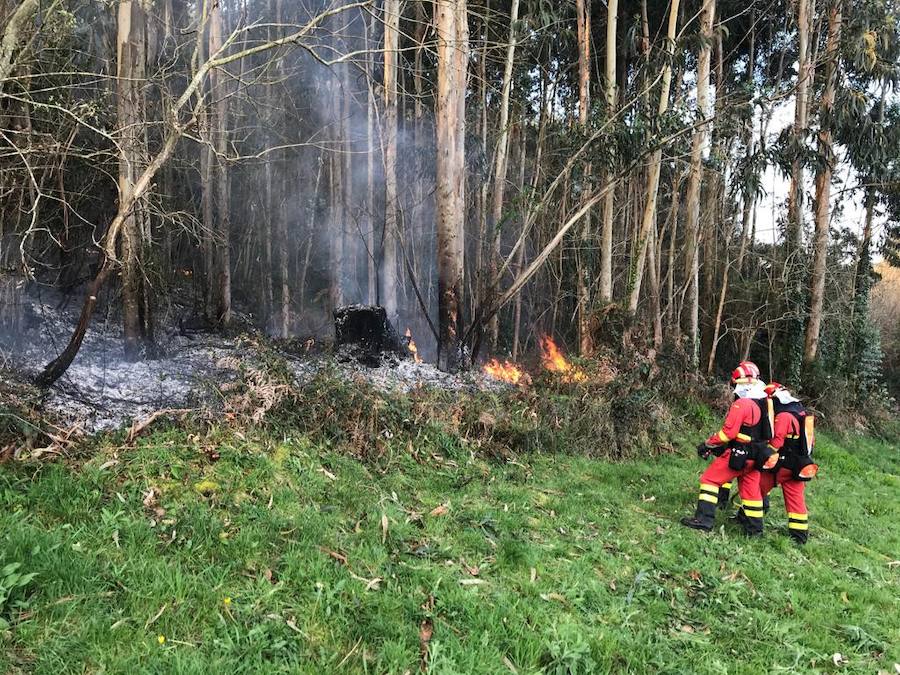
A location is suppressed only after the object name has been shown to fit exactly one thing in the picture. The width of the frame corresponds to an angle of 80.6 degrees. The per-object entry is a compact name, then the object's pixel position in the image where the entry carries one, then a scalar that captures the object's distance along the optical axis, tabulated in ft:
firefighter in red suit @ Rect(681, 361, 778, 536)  19.02
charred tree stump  31.12
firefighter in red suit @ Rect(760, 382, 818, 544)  19.25
